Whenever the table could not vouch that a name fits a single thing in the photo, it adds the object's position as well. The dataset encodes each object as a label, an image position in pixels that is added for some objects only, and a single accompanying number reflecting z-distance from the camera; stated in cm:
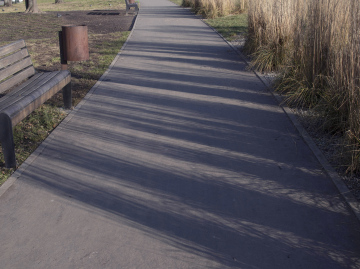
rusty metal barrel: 841
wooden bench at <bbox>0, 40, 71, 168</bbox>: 499
